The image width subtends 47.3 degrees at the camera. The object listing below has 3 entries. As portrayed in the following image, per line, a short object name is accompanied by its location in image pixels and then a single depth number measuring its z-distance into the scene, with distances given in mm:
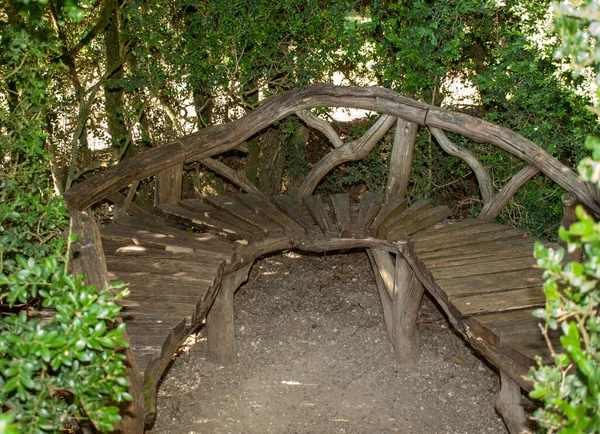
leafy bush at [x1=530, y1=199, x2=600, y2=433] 1598
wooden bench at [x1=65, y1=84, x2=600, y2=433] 3574
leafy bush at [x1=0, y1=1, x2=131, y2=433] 1739
